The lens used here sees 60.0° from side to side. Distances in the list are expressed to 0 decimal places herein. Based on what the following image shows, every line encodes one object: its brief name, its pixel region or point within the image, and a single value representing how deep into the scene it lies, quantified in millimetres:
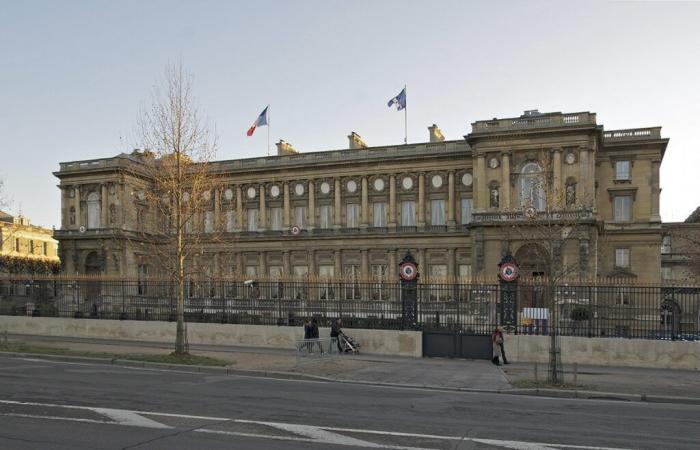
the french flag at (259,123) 62147
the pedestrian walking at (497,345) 22953
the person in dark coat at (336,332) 25141
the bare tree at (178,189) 23391
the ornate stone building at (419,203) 52156
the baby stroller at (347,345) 25172
